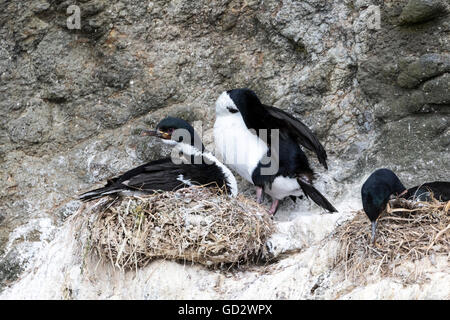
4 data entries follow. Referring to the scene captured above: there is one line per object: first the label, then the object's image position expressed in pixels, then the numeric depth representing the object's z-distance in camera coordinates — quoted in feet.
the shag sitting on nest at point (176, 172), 29.09
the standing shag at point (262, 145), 31.96
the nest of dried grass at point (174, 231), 27.48
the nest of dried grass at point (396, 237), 24.81
